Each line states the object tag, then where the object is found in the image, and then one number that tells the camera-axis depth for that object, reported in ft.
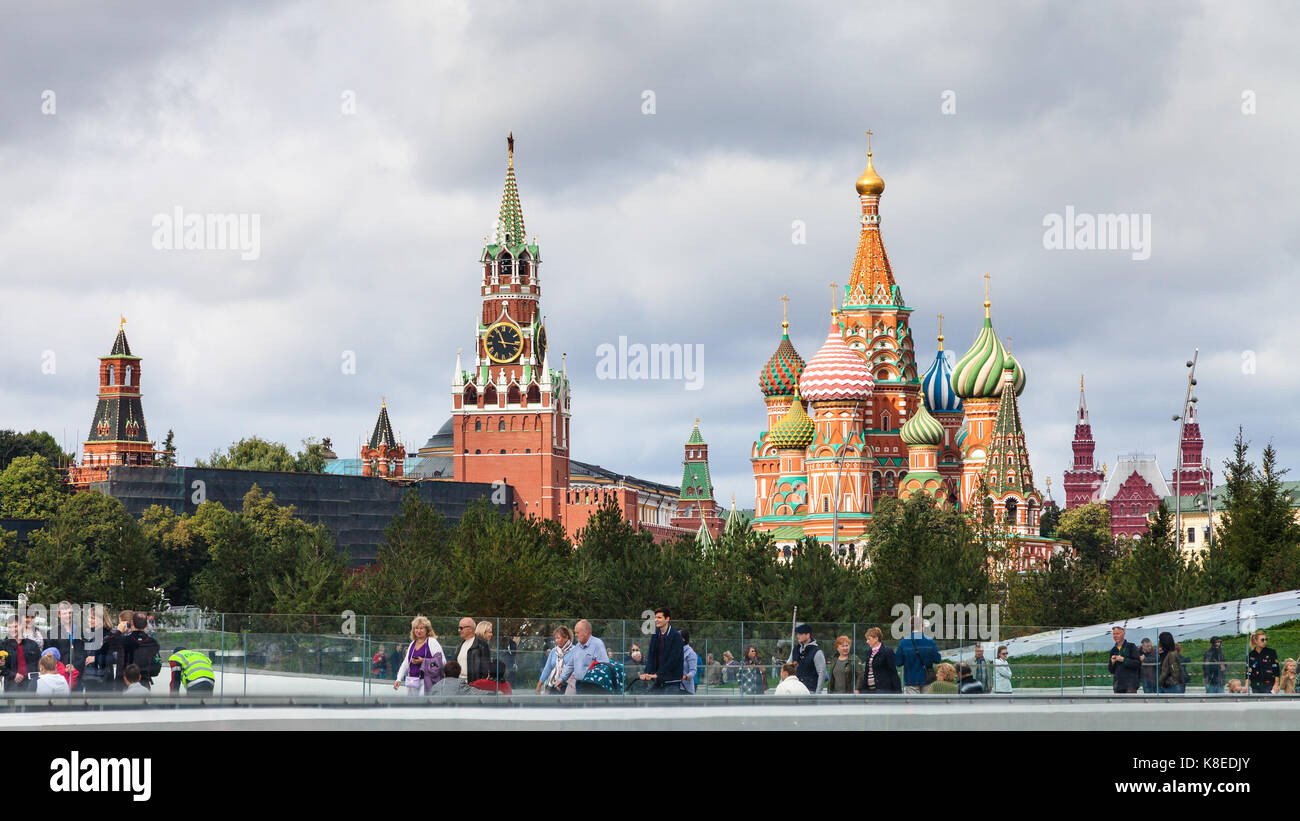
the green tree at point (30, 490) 426.51
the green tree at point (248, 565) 256.11
